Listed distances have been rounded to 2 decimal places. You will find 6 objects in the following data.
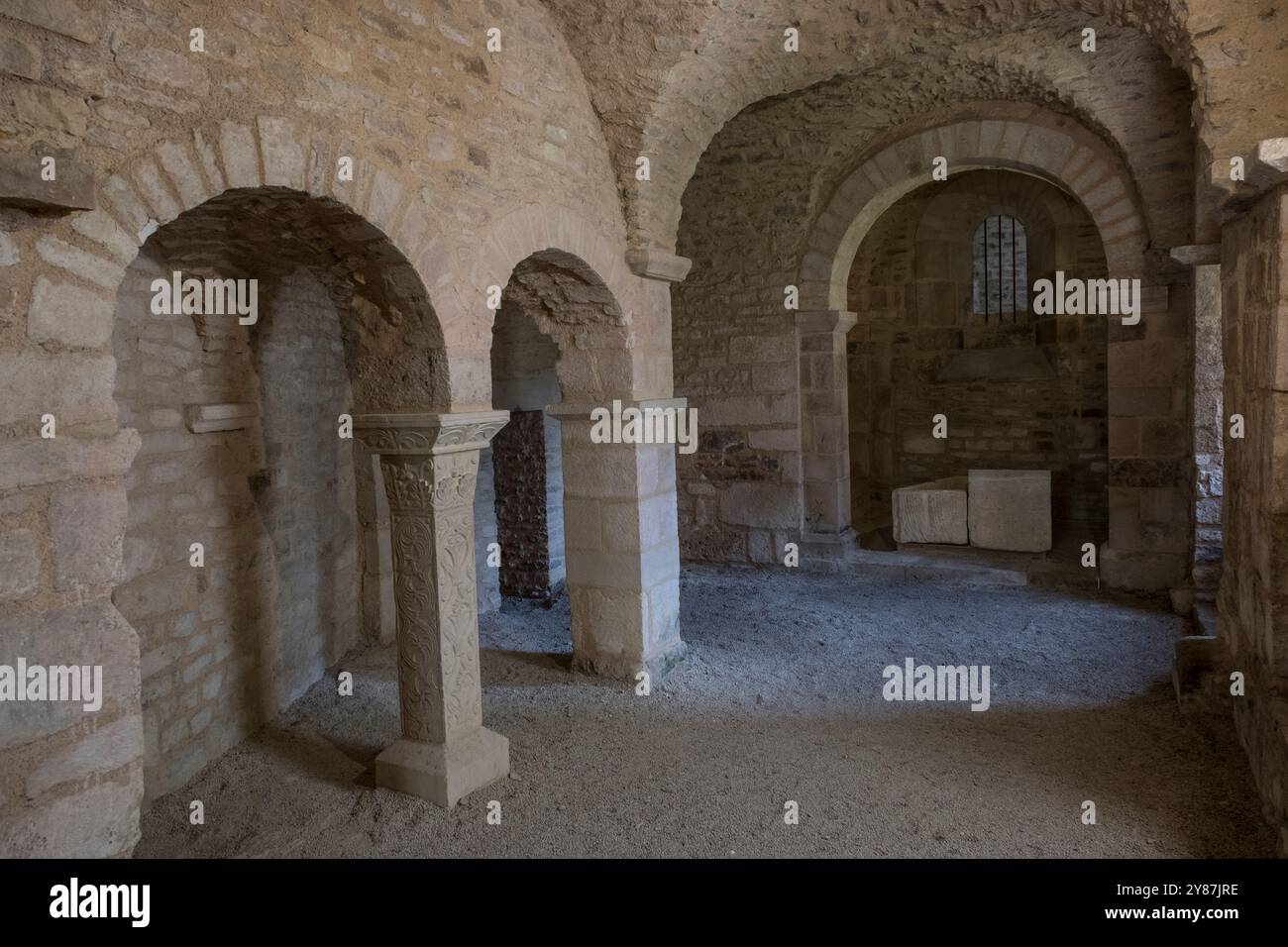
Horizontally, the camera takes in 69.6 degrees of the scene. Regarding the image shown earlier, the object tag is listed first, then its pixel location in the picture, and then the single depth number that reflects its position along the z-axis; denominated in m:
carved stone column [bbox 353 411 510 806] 3.54
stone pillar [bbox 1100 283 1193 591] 6.00
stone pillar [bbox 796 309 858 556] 7.33
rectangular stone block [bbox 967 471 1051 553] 7.06
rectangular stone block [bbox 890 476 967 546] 7.36
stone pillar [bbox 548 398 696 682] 4.88
